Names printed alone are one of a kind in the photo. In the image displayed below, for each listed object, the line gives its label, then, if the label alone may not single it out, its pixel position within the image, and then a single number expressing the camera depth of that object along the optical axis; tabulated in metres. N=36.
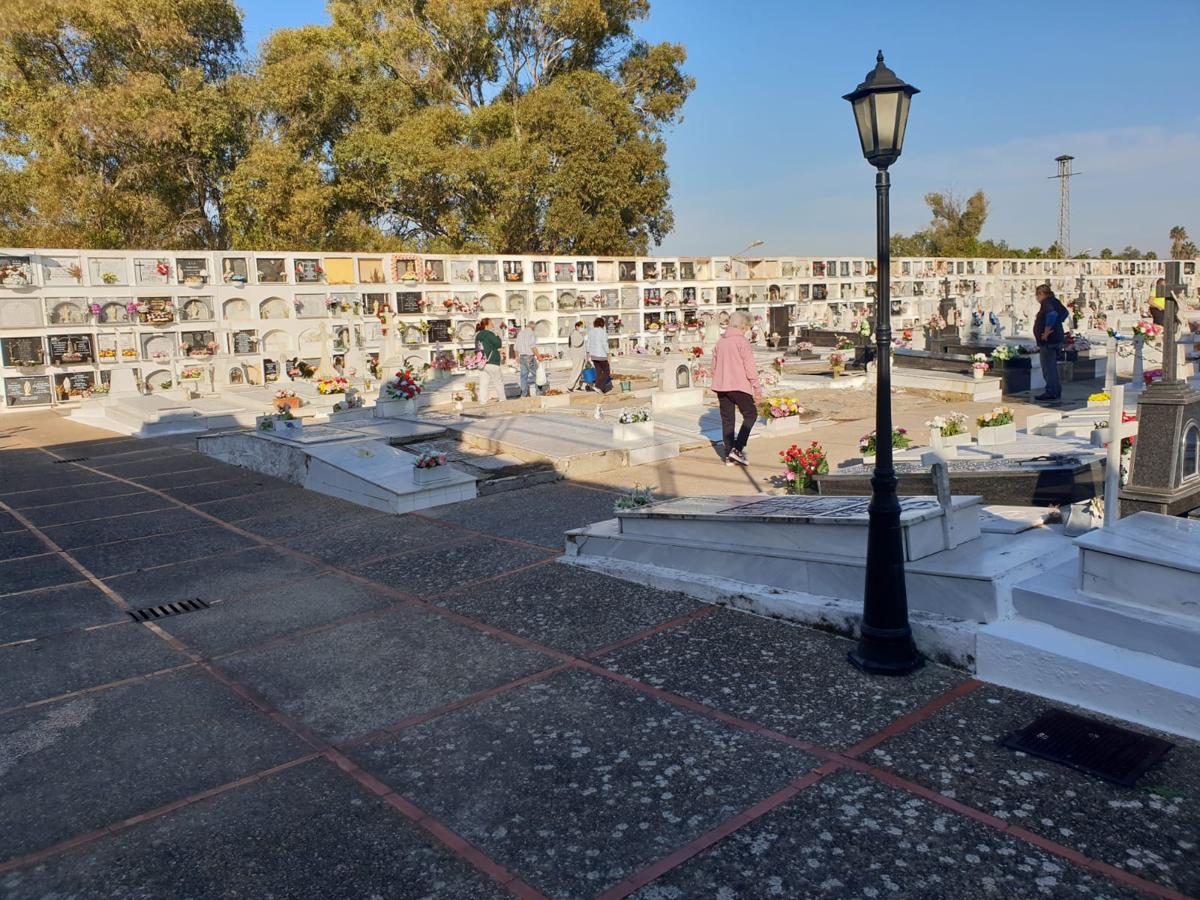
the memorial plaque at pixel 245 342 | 21.81
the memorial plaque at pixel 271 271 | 22.38
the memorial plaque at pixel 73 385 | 20.16
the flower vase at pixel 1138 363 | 13.40
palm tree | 67.37
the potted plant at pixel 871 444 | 9.19
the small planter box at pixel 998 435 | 10.34
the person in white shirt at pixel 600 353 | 16.34
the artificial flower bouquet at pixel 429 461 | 9.57
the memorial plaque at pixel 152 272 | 20.91
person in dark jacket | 14.14
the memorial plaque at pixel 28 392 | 19.56
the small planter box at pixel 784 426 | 12.85
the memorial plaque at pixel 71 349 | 19.97
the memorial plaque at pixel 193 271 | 21.44
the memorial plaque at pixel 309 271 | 22.83
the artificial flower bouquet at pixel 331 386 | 18.00
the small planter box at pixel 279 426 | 12.42
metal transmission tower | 59.53
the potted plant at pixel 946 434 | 10.26
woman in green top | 16.45
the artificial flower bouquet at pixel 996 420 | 10.56
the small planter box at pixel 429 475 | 9.58
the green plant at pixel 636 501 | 7.06
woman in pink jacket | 9.85
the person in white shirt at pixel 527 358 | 16.14
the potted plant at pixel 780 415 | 12.85
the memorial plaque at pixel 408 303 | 24.03
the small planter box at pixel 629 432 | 12.02
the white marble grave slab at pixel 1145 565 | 3.99
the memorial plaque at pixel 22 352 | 19.34
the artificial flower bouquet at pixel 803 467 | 8.41
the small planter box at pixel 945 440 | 10.21
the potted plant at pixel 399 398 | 15.09
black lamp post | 4.51
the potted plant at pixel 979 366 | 15.93
